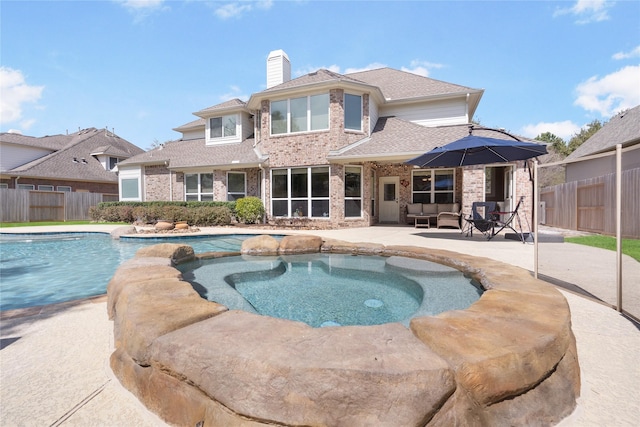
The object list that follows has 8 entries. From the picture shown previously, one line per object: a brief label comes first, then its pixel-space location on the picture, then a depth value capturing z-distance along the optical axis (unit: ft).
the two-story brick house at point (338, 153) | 41.60
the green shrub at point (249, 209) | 44.75
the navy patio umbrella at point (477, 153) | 24.50
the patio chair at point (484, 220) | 28.43
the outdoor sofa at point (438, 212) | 38.65
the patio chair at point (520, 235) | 26.85
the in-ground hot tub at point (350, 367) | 4.19
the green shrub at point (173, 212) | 45.98
